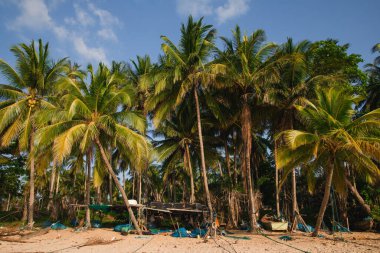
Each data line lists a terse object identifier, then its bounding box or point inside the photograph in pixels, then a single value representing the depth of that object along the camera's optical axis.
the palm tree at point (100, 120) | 16.02
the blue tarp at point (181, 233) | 16.62
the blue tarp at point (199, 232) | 16.70
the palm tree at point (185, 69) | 19.06
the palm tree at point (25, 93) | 19.11
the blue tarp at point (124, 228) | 17.93
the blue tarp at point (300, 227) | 21.01
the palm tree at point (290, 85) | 19.06
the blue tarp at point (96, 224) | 22.18
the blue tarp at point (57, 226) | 20.69
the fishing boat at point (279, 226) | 19.58
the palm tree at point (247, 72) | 18.42
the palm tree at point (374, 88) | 26.45
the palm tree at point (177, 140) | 23.80
